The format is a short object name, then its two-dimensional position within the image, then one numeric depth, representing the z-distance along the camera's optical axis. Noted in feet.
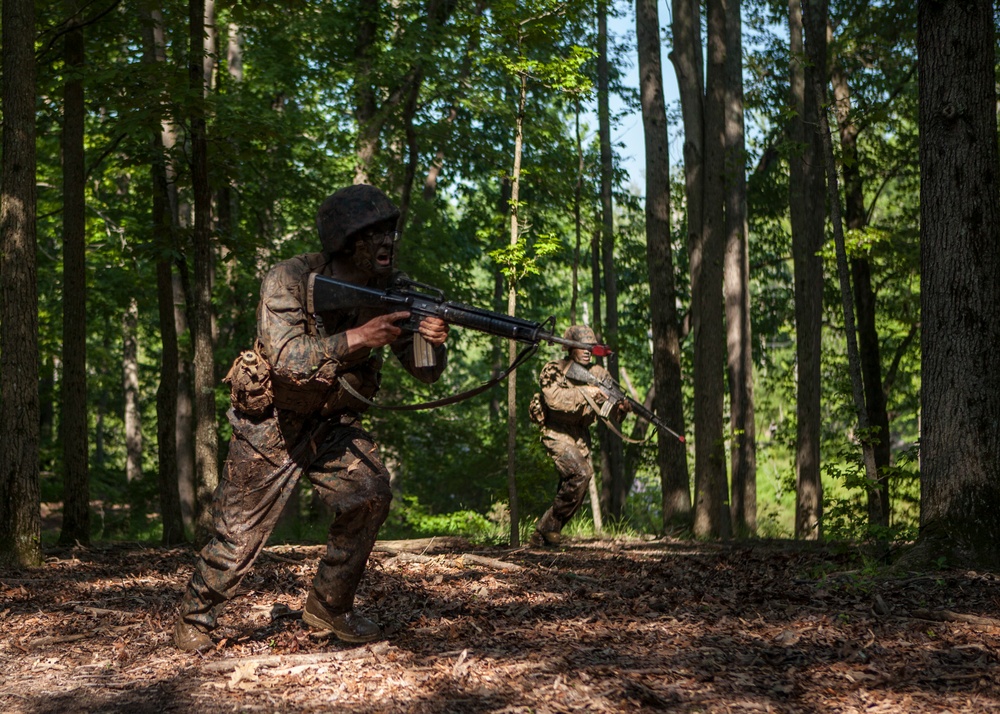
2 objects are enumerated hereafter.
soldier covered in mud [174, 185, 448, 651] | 17.01
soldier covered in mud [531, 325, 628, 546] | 35.68
